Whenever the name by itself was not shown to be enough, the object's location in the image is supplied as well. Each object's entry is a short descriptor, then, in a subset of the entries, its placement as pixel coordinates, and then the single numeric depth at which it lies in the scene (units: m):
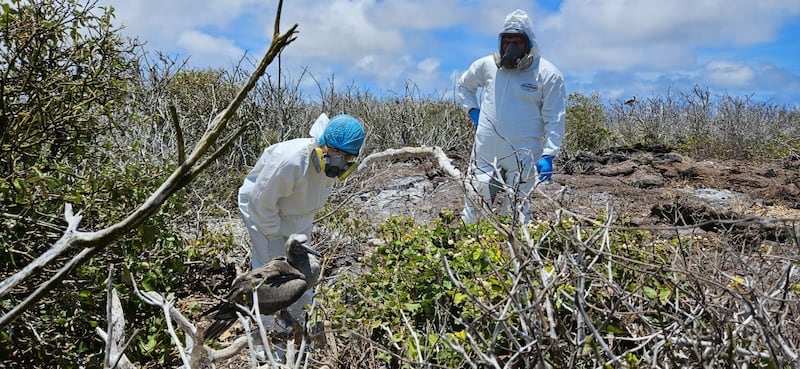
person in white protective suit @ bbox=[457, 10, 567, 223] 5.03
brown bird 3.09
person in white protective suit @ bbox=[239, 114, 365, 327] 3.57
